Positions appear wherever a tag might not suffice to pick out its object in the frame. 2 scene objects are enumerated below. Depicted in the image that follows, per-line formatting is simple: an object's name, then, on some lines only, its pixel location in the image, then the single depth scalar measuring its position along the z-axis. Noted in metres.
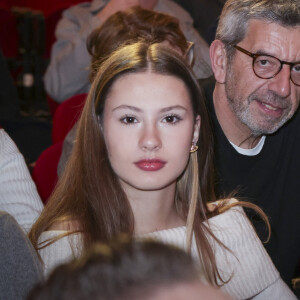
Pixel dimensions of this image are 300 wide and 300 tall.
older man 1.55
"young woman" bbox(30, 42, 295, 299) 1.32
